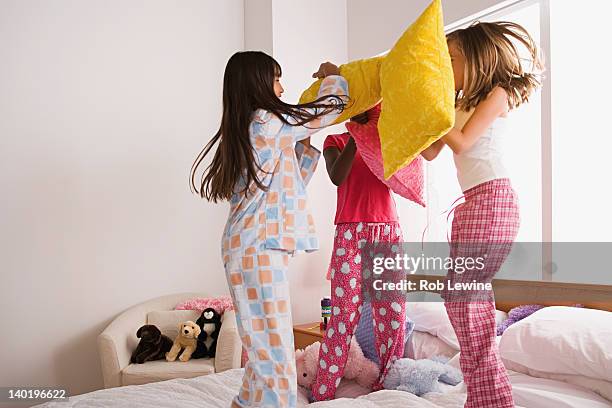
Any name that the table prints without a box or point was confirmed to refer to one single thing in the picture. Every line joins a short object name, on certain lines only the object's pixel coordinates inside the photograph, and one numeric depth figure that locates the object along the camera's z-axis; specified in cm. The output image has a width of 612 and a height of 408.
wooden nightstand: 293
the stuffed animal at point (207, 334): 284
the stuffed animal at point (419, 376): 191
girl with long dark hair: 158
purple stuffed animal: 223
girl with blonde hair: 151
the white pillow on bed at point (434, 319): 235
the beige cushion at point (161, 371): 259
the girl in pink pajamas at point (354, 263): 207
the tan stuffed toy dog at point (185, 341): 278
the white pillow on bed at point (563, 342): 169
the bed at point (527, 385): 167
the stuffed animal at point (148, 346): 276
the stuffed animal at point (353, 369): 211
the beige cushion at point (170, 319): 300
